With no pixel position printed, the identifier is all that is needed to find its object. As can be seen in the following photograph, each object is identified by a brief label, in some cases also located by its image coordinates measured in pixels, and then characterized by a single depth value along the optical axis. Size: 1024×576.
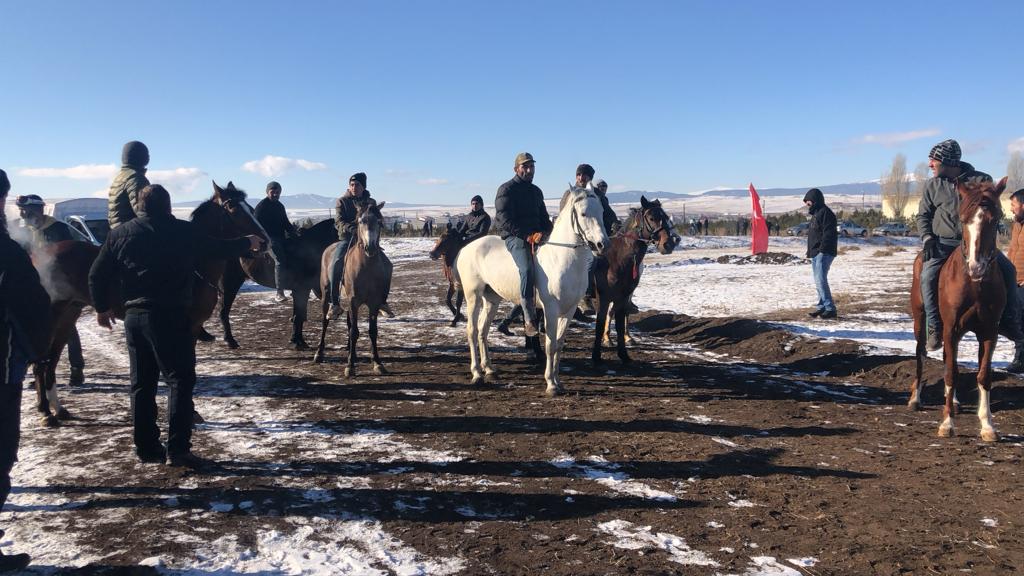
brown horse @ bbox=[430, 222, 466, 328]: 12.29
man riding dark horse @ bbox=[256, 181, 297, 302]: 10.20
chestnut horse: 5.29
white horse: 7.13
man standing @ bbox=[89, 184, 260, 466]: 4.72
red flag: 26.11
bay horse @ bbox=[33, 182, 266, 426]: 6.11
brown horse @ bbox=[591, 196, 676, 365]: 8.96
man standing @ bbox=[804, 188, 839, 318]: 11.75
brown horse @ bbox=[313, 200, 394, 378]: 8.14
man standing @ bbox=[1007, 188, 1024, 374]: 7.38
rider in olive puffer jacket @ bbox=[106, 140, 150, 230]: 6.43
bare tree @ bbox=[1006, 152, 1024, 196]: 96.07
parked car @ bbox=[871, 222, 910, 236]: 46.72
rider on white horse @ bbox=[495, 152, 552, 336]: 7.61
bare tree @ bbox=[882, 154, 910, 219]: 101.54
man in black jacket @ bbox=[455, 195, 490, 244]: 12.70
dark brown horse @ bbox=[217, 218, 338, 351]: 10.28
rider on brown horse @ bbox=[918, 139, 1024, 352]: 5.93
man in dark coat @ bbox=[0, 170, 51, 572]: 3.57
